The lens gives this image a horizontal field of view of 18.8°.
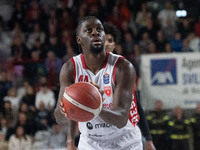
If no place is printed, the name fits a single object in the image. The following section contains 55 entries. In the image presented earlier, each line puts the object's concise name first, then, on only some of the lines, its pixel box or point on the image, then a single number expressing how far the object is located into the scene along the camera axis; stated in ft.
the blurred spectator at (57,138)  44.58
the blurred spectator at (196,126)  42.17
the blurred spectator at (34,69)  51.03
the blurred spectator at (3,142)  45.72
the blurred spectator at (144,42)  50.26
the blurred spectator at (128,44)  51.09
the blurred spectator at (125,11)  58.55
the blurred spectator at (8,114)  48.85
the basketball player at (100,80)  18.96
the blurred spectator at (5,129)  46.57
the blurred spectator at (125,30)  53.36
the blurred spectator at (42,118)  46.77
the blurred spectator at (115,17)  57.74
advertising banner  42.74
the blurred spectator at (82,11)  59.24
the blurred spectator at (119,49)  44.66
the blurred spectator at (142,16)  56.84
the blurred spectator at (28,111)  47.96
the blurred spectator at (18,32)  61.03
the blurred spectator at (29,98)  49.46
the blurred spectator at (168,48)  47.95
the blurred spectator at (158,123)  42.99
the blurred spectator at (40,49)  55.45
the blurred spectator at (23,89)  50.48
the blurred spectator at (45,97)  48.94
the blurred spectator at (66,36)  56.87
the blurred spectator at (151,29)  52.86
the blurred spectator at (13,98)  50.12
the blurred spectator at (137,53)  45.06
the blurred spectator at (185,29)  51.50
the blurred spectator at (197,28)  50.74
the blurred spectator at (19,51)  57.21
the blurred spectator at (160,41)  50.28
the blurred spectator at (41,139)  44.90
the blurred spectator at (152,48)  48.85
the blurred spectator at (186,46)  47.44
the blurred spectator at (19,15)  64.34
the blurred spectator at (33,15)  62.42
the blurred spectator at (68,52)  51.53
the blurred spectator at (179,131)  42.42
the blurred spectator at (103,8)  58.67
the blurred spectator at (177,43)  49.51
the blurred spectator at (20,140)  45.27
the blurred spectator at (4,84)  51.01
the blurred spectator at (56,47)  54.60
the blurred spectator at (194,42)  47.59
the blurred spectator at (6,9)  68.09
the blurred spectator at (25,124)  46.69
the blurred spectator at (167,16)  54.48
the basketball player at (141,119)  24.83
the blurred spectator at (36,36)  59.58
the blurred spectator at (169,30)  53.09
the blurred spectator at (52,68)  50.65
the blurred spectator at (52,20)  61.00
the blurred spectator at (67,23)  59.90
